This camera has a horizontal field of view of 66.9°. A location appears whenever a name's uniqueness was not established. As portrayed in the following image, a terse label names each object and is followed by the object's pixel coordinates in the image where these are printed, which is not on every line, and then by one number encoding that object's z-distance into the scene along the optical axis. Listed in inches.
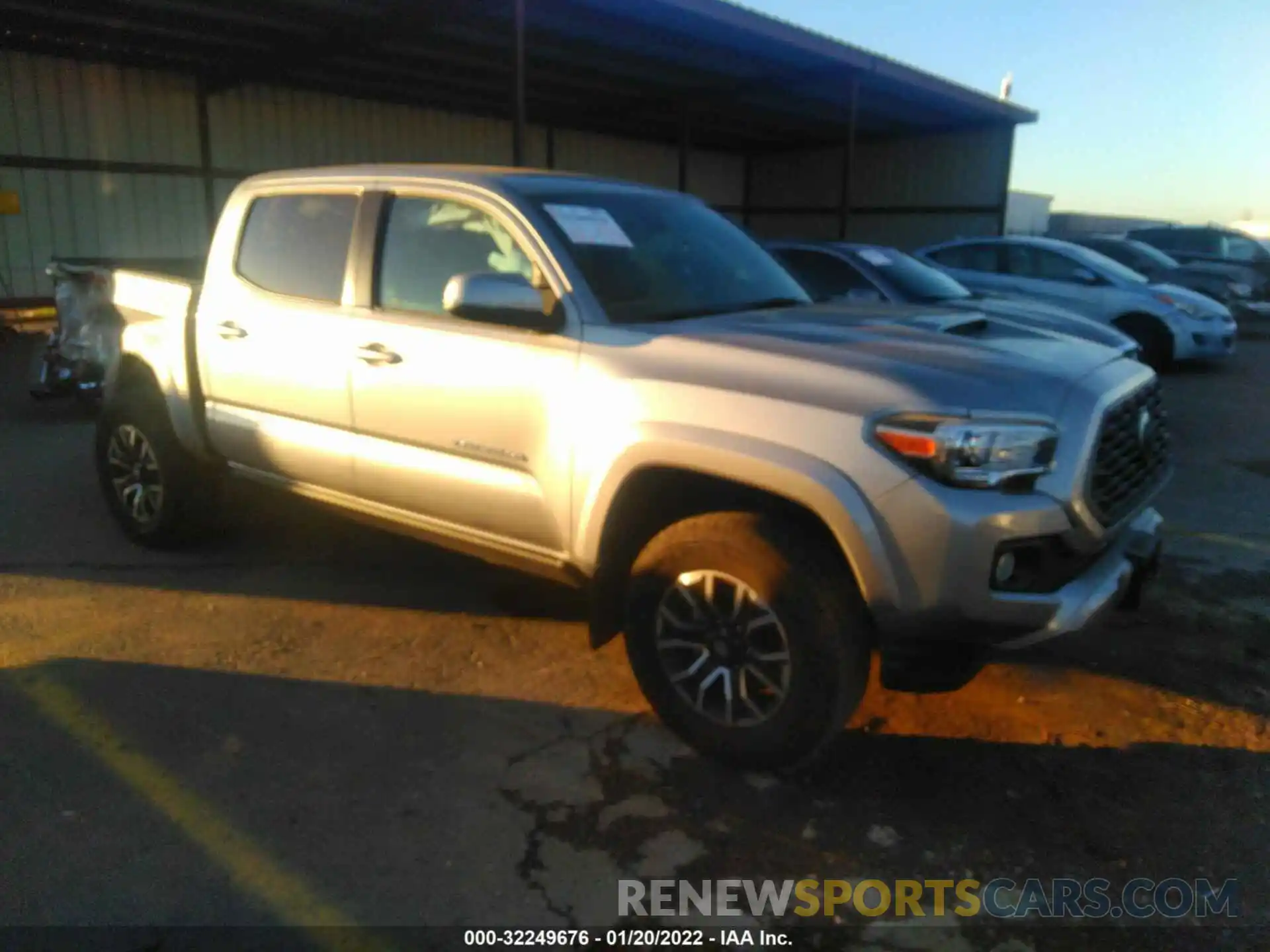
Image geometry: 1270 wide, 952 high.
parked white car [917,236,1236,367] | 454.0
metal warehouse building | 459.8
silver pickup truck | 104.9
